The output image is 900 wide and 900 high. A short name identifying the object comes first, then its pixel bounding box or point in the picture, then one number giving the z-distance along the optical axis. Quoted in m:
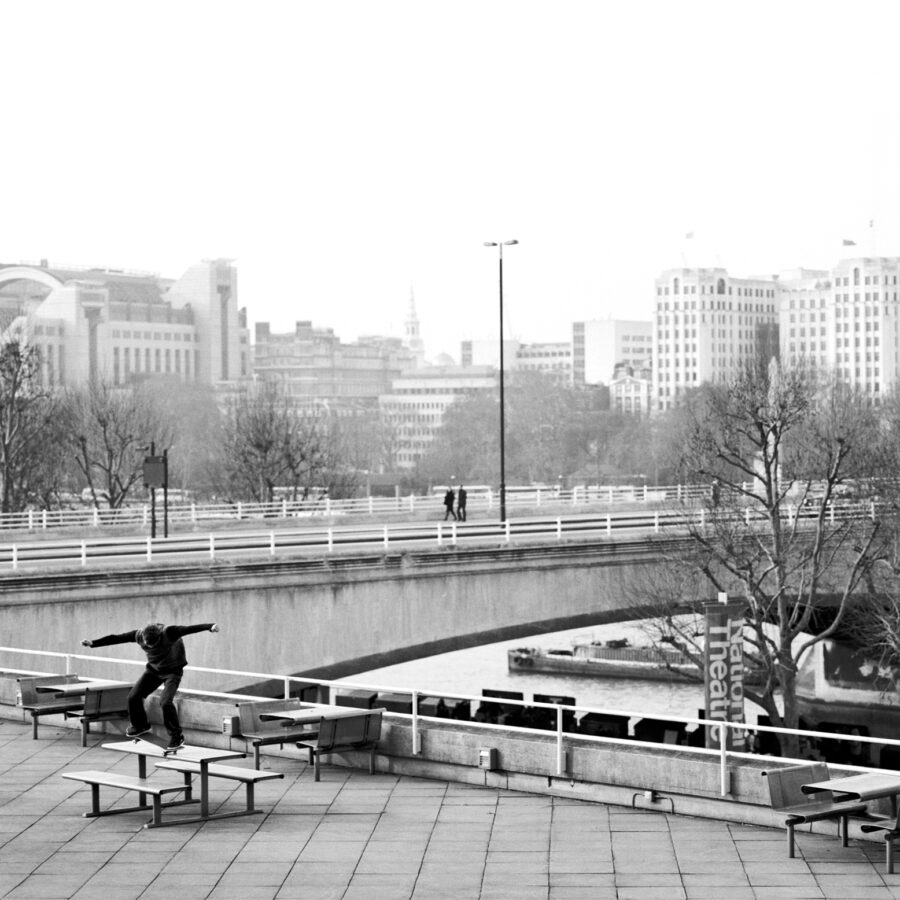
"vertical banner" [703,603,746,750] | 33.88
